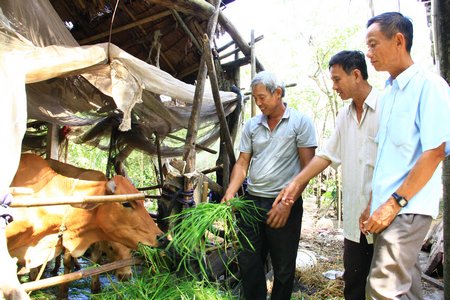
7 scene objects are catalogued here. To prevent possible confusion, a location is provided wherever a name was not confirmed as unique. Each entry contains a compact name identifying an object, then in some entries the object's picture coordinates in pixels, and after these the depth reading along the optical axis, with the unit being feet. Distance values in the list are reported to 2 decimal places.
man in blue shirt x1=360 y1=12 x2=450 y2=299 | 6.16
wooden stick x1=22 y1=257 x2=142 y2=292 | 8.19
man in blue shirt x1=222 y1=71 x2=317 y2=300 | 10.36
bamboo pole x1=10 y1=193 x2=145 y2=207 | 7.77
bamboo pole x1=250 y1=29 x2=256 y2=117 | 18.78
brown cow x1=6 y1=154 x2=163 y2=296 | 11.66
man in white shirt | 8.50
